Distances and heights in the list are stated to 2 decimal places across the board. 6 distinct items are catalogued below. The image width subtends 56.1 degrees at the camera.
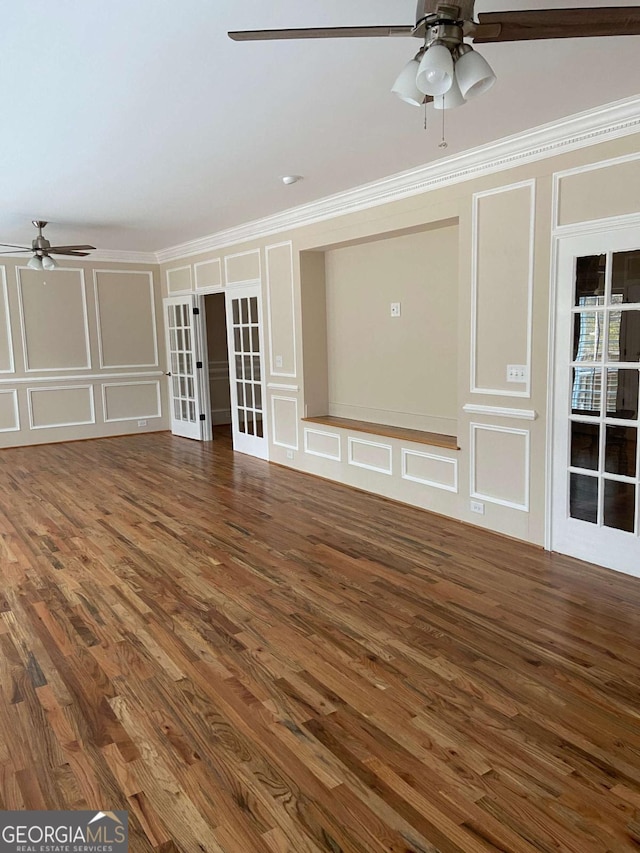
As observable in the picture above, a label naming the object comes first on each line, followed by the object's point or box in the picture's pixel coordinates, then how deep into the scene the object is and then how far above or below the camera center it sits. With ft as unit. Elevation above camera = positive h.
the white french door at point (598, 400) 11.38 -1.31
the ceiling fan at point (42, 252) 20.92 +3.41
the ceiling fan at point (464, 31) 5.92 +3.08
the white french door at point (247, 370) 23.22 -1.05
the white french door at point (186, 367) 27.66 -1.04
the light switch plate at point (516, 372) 13.28 -0.81
